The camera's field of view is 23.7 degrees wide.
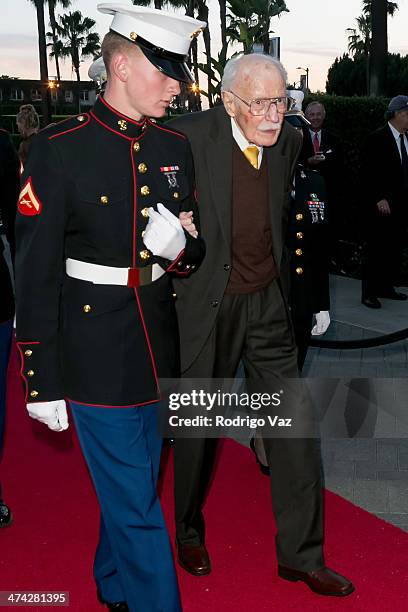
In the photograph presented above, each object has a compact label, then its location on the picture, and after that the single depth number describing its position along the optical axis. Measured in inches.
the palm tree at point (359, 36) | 3769.4
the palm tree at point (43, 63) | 1930.4
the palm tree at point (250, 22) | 454.9
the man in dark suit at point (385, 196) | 350.6
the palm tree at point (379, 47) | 759.7
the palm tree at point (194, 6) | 2272.4
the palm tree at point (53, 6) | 2657.5
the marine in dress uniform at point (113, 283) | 116.3
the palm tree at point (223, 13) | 2079.2
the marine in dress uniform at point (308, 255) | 174.9
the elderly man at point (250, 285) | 144.1
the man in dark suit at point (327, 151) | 380.8
